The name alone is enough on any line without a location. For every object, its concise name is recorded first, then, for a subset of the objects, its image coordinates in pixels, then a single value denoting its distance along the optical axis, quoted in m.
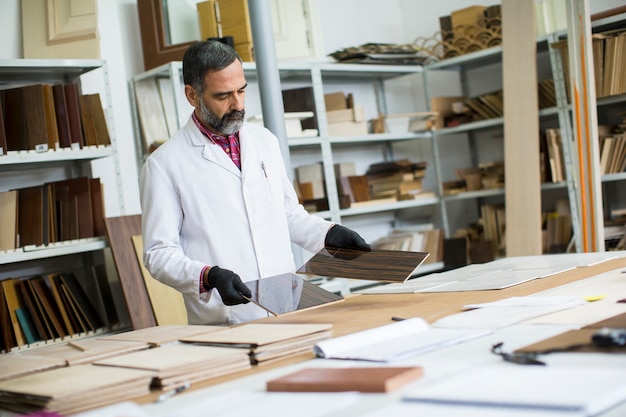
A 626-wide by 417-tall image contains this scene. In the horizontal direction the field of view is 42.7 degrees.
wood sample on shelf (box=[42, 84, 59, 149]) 3.89
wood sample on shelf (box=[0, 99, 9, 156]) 3.74
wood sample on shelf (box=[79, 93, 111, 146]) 4.03
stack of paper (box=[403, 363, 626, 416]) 0.99
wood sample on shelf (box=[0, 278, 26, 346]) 3.74
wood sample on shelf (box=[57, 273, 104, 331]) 3.90
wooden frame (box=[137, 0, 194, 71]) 4.47
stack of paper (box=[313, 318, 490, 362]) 1.43
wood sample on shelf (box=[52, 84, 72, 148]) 3.94
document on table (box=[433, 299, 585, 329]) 1.62
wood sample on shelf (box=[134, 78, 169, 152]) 4.48
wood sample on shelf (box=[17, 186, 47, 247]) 3.83
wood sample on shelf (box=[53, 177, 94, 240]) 3.92
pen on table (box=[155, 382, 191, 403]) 1.29
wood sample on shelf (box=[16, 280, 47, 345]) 3.79
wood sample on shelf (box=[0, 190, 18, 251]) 3.78
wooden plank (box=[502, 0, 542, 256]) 4.68
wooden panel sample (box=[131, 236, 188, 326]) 3.93
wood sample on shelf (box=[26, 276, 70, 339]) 3.82
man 2.49
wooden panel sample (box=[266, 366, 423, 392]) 1.18
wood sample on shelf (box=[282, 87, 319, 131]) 4.96
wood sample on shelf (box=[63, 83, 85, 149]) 3.97
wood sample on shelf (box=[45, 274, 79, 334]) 3.87
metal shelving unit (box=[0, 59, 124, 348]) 3.79
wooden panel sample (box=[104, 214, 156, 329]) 3.89
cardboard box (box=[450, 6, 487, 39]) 5.15
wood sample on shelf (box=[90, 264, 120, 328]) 4.02
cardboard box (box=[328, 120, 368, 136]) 5.11
